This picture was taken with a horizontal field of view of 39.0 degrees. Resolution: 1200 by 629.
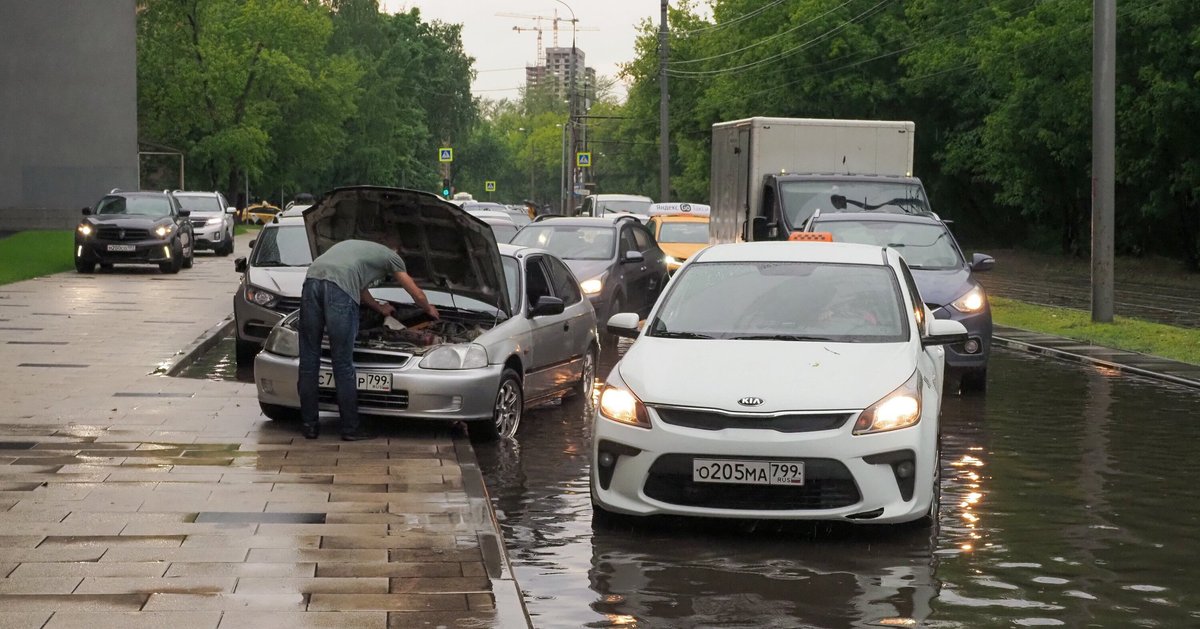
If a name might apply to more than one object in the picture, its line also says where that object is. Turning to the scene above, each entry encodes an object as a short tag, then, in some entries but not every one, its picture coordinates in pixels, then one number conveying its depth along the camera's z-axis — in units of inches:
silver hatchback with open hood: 448.8
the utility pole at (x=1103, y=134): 869.8
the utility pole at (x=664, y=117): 2030.0
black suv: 1342.3
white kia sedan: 310.8
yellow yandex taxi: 1234.6
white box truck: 914.7
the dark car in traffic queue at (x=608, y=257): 774.5
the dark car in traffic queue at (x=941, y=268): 601.3
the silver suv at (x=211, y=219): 1802.4
